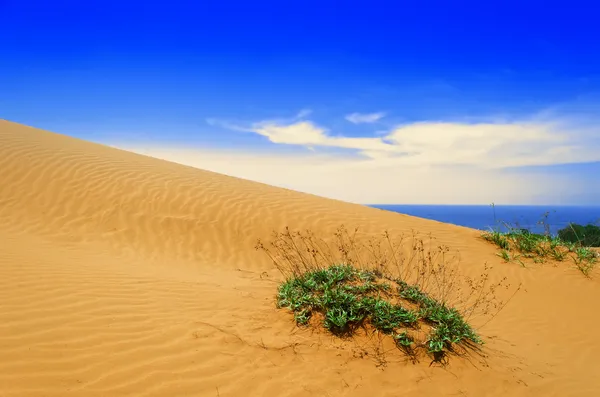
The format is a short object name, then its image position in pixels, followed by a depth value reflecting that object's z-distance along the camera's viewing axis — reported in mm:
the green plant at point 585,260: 9234
